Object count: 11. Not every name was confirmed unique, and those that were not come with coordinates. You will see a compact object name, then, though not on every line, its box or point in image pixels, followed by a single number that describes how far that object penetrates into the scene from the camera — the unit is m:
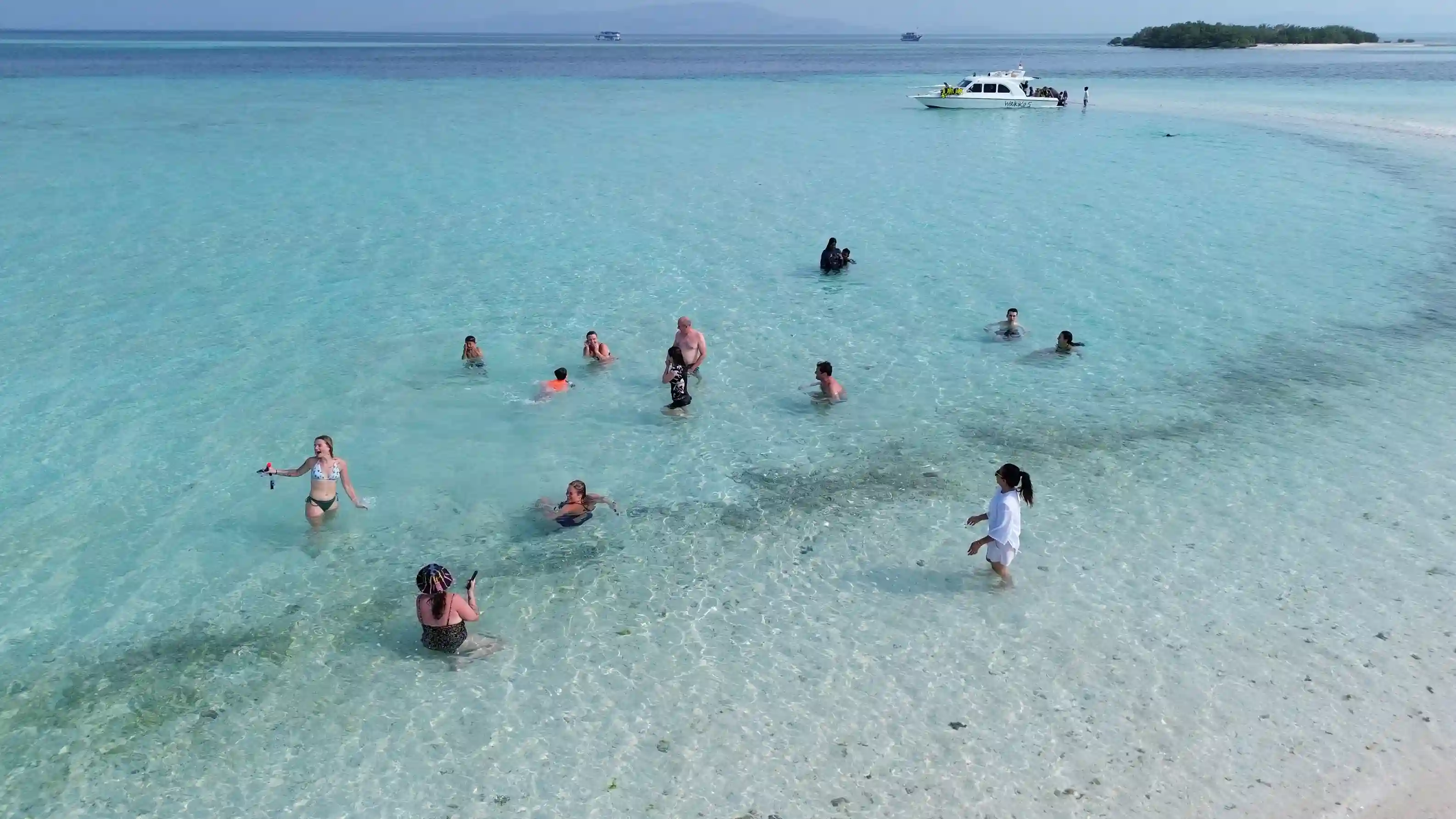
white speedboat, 56.28
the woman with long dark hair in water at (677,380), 14.65
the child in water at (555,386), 15.25
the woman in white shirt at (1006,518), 10.06
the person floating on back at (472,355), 16.14
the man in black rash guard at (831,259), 21.73
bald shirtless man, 15.27
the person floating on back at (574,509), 11.66
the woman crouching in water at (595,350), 16.31
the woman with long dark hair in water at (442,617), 9.16
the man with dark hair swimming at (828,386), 14.83
